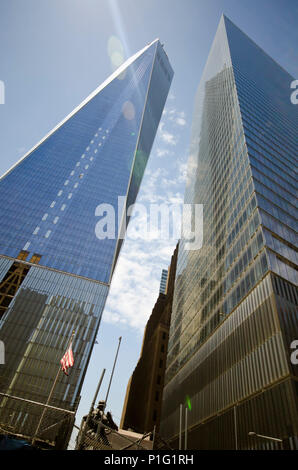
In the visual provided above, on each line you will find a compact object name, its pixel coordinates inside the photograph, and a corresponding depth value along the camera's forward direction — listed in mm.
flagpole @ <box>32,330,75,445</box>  15492
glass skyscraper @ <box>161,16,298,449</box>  24781
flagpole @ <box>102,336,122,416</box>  23158
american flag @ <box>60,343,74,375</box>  25688
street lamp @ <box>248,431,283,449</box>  20031
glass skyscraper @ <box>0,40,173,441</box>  65312
